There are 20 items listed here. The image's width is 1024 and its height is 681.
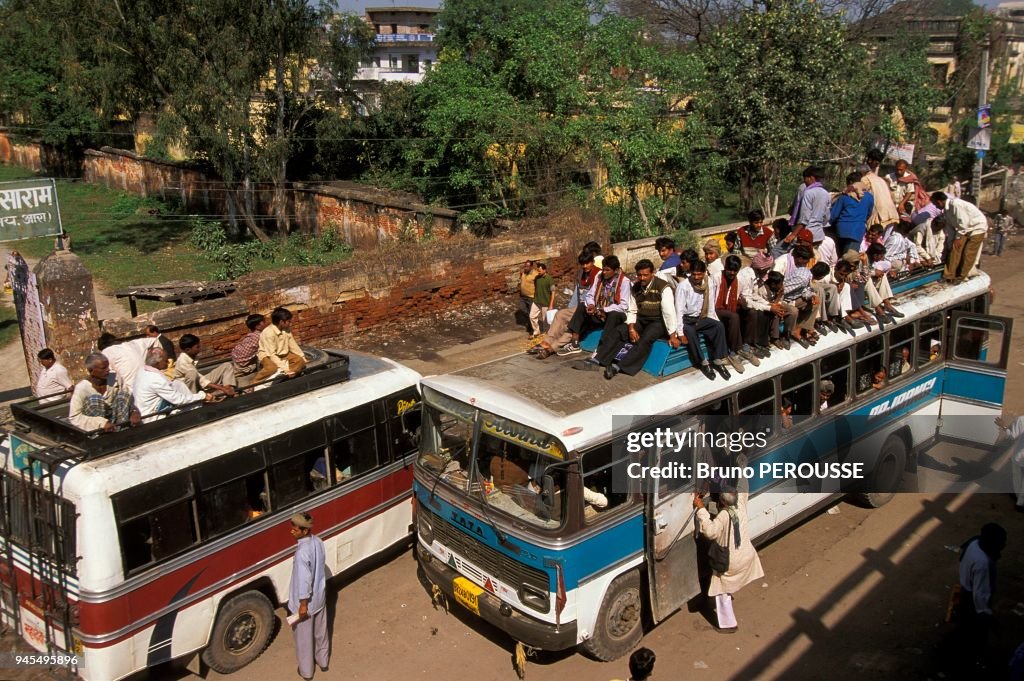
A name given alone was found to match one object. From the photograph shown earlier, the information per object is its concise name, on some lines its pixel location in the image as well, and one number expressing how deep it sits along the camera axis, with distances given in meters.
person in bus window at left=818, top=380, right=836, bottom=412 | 8.38
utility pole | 22.62
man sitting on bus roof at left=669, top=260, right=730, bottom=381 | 7.38
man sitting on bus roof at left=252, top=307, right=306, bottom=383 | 8.19
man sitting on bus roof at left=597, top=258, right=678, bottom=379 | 7.31
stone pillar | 10.32
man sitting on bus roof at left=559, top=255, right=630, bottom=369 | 7.71
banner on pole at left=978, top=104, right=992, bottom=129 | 23.24
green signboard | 11.27
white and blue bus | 6.35
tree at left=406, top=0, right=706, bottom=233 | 19.09
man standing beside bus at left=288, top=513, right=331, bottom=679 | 6.54
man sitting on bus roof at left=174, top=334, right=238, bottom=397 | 7.89
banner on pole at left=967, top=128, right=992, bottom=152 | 23.43
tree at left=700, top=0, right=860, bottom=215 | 20.97
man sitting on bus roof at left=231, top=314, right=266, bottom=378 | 8.39
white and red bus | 6.02
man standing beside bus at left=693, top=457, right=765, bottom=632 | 6.96
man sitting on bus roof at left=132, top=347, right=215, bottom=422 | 7.19
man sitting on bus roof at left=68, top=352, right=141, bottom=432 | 6.90
